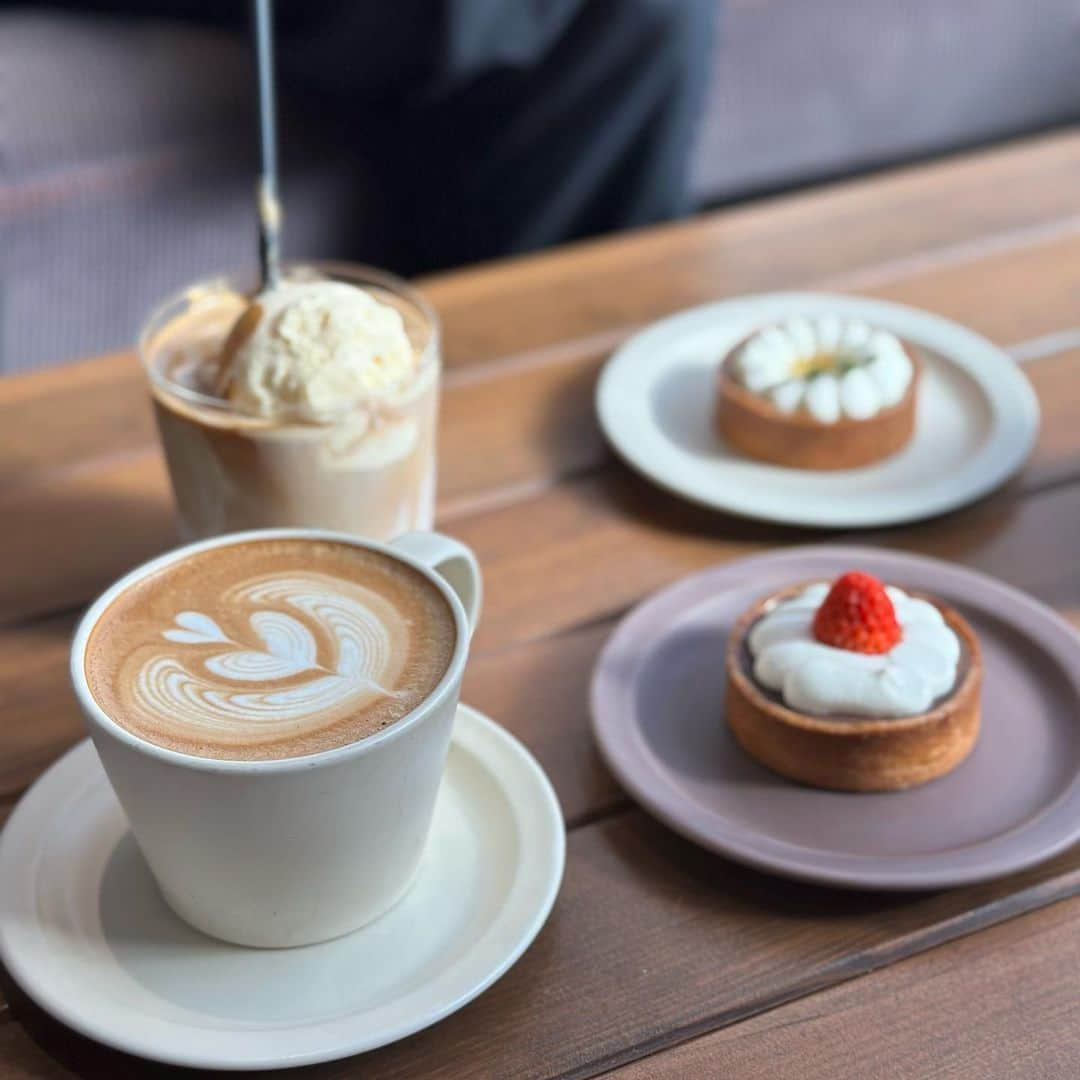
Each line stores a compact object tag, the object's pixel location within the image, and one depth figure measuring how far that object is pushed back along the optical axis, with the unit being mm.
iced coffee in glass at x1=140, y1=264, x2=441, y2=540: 804
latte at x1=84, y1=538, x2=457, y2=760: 585
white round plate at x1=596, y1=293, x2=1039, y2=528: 940
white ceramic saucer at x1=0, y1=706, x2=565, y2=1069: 578
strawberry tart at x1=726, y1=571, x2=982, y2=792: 700
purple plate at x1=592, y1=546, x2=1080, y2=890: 663
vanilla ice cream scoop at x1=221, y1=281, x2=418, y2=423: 803
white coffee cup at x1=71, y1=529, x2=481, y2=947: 562
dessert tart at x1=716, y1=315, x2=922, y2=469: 978
